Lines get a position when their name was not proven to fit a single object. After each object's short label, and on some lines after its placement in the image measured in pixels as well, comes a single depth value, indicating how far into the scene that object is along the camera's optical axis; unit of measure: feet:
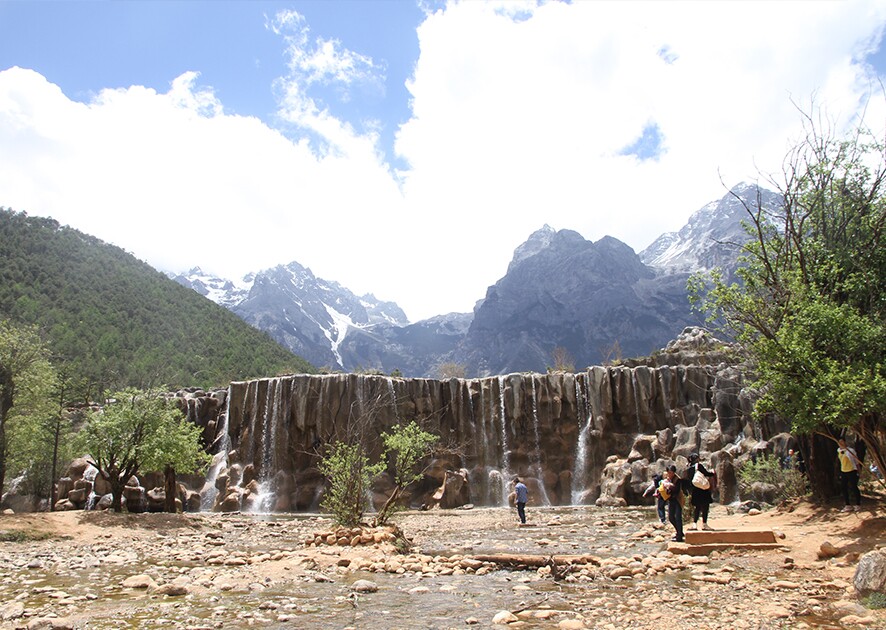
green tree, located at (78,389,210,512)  87.56
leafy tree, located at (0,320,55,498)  81.46
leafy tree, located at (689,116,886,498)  45.32
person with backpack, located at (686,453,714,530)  50.75
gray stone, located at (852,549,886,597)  27.50
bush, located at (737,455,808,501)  67.15
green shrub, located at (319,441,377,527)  61.05
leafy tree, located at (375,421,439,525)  62.49
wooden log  42.57
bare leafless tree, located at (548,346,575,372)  229.29
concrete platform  43.78
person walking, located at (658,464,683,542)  48.70
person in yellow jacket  50.45
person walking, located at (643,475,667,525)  66.78
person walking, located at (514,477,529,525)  84.23
